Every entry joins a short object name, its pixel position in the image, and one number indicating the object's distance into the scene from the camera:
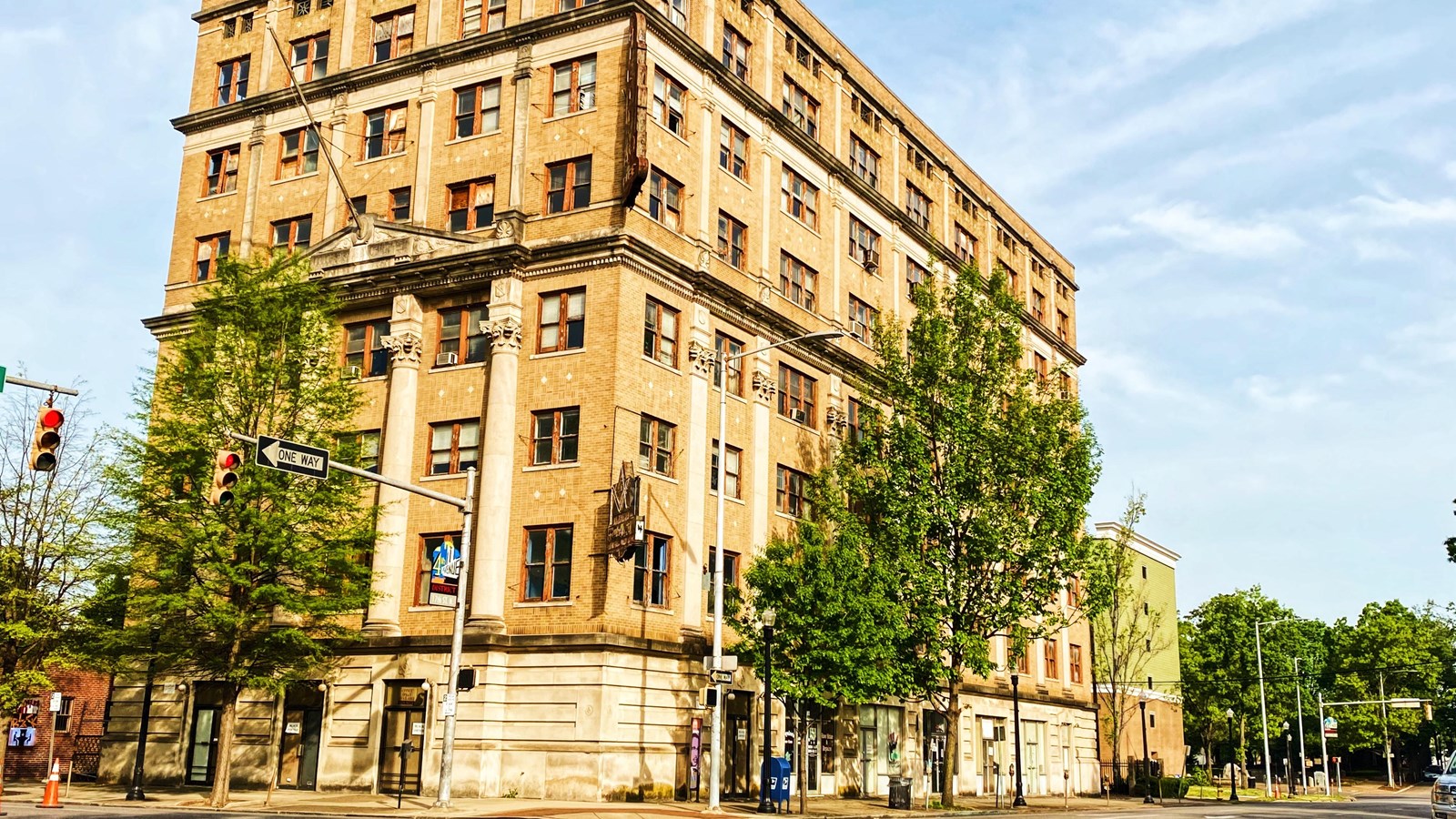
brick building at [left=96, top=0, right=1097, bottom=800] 37.03
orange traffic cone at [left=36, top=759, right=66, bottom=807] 28.70
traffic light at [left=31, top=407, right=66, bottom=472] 17.72
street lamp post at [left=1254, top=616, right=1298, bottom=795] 81.12
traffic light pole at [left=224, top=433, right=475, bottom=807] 28.39
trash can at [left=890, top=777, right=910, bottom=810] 41.66
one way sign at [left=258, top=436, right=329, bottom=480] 22.64
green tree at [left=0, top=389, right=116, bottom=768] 35.94
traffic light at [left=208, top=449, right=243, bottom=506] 19.77
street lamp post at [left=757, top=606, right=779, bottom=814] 31.73
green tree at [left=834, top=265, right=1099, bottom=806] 43.59
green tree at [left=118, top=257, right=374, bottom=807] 33.31
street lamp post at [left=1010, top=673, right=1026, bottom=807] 49.43
